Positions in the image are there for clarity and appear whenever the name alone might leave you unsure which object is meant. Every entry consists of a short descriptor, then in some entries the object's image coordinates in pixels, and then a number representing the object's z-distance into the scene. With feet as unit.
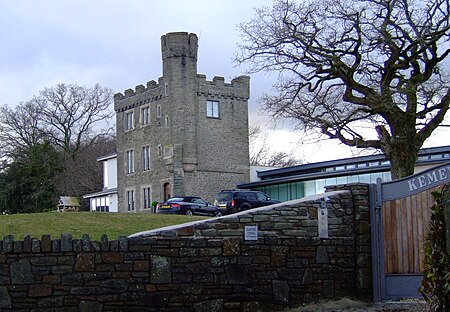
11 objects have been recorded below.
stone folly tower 191.42
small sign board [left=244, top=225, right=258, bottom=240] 41.11
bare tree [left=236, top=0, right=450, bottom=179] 92.12
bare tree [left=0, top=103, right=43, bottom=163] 233.35
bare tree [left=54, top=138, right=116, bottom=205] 231.91
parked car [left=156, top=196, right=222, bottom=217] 130.34
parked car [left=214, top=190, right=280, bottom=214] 132.36
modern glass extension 146.82
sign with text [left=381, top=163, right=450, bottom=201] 41.11
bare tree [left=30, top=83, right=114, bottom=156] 243.40
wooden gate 41.75
